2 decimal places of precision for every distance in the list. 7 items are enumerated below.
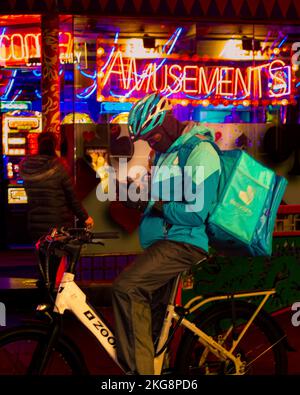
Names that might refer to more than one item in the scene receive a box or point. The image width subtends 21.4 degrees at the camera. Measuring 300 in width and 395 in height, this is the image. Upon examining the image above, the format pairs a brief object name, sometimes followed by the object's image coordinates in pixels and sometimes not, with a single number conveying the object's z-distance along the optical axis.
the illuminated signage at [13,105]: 11.90
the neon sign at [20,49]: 11.10
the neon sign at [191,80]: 9.77
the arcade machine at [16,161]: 11.48
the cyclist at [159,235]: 4.36
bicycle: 4.30
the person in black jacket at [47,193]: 7.20
